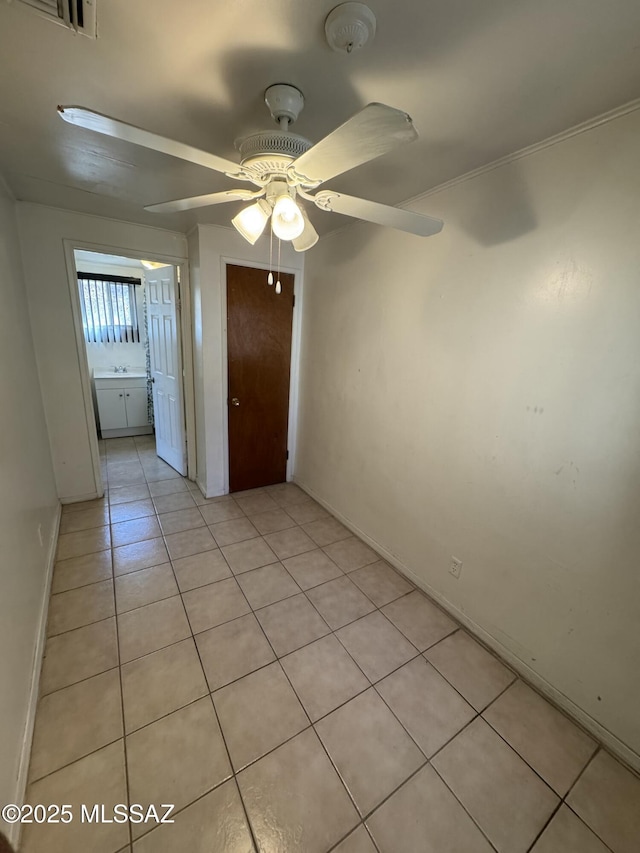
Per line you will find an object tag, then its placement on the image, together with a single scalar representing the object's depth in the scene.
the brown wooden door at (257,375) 2.77
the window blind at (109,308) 4.20
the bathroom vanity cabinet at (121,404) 4.12
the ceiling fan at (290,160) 0.78
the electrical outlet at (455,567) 1.86
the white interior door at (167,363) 3.02
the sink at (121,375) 4.22
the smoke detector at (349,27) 0.84
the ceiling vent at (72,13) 0.85
